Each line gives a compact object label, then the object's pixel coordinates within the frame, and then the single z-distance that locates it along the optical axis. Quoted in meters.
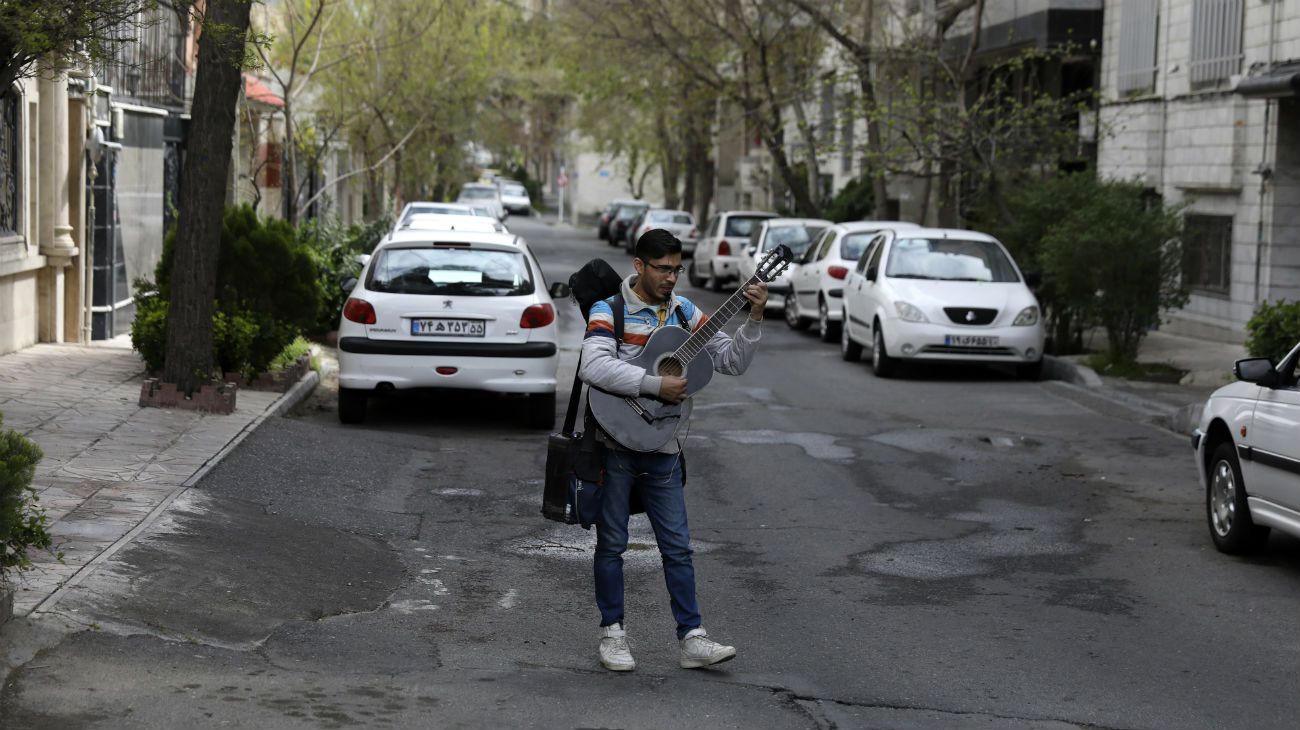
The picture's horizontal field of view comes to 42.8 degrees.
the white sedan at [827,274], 22.56
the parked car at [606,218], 57.07
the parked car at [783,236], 27.69
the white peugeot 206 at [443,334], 12.94
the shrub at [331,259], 18.80
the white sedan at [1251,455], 8.24
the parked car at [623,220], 53.39
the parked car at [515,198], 81.05
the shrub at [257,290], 13.81
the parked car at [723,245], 32.47
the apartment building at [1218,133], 20.64
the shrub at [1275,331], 13.23
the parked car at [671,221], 44.31
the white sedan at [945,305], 17.95
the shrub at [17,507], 6.00
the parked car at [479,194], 52.62
